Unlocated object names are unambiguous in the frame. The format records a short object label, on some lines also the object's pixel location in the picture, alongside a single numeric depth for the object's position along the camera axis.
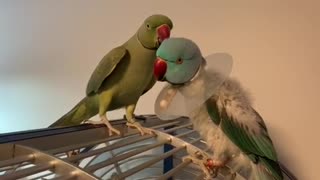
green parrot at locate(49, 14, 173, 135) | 0.64
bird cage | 0.41
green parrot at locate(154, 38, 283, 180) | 0.47
